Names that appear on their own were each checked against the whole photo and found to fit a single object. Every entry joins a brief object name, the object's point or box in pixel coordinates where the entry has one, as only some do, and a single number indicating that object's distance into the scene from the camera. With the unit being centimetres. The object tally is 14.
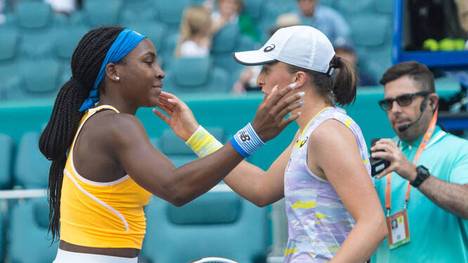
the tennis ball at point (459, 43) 1171
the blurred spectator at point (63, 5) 2622
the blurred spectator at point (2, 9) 2615
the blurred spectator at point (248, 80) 1822
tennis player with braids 712
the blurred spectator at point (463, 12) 1179
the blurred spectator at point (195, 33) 2061
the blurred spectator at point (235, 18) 2236
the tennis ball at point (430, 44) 1187
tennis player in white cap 704
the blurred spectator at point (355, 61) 1742
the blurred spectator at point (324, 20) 2094
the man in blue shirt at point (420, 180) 897
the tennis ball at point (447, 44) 1173
